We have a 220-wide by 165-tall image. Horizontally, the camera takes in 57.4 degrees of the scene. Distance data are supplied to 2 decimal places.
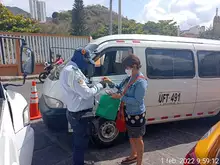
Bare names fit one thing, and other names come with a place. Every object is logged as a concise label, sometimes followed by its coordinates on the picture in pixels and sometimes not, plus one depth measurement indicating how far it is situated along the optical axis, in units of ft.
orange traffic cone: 15.52
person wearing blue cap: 7.98
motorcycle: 30.58
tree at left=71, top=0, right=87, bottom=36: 102.29
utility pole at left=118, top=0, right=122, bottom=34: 45.64
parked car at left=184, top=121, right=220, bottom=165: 5.01
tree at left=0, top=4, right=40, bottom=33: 52.75
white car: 4.72
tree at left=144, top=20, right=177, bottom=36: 131.85
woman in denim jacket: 8.34
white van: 10.95
